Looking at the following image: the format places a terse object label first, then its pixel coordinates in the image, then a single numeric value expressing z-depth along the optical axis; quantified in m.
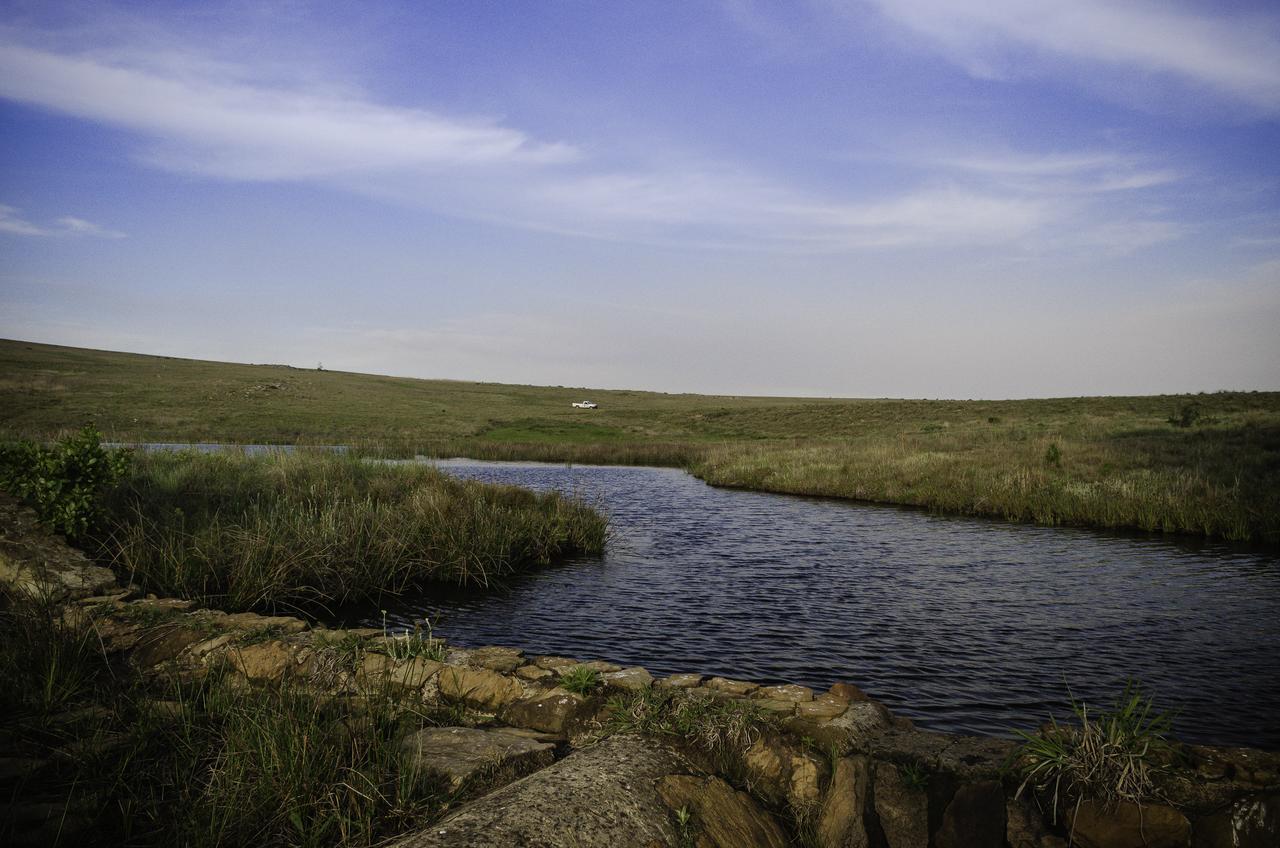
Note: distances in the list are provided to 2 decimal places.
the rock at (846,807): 4.61
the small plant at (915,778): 4.84
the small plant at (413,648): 6.66
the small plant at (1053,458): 26.30
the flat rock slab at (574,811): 3.68
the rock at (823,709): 5.61
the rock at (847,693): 5.99
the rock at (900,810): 4.68
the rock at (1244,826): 4.11
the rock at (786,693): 6.05
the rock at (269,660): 6.60
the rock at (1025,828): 4.42
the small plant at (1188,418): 35.00
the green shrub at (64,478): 10.17
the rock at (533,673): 6.49
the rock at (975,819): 4.52
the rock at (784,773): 4.94
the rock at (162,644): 6.93
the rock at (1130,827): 4.29
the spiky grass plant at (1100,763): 4.45
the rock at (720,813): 4.28
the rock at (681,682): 6.21
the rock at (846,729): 5.21
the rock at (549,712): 5.84
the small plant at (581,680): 6.04
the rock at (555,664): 6.71
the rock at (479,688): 6.26
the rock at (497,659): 6.69
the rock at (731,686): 6.27
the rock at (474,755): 4.62
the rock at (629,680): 6.07
